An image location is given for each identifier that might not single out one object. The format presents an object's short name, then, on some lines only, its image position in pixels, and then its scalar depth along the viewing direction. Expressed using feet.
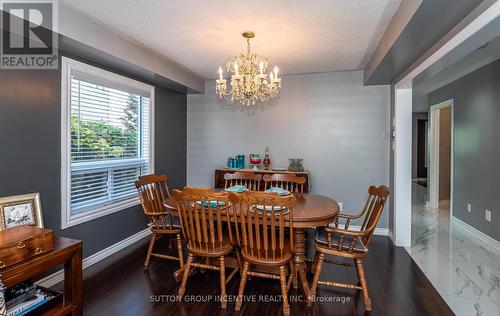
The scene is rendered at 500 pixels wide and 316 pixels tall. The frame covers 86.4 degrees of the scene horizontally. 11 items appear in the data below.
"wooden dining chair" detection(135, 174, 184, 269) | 8.64
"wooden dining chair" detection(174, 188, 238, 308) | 6.57
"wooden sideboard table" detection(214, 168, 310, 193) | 12.79
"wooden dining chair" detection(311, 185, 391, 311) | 6.82
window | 8.43
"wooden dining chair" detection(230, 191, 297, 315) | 6.05
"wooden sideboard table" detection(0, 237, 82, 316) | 5.51
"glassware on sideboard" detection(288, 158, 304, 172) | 12.96
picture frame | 6.25
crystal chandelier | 8.17
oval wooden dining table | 6.64
